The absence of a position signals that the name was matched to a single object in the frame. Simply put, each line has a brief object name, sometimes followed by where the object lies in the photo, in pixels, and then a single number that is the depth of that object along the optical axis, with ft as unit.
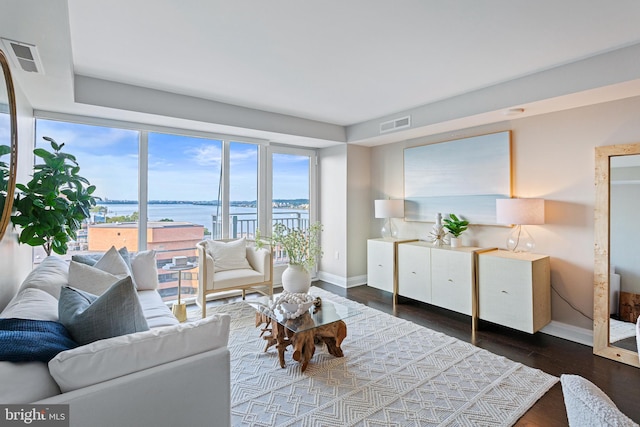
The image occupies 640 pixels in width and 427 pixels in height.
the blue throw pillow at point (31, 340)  3.50
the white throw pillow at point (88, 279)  7.86
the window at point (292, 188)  16.58
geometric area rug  6.40
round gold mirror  5.99
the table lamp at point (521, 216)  10.18
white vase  9.92
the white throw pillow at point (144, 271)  10.33
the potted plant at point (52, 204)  7.21
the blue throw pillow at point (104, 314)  4.50
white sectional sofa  3.57
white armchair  11.72
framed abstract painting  11.93
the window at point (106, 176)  11.57
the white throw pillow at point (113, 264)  9.16
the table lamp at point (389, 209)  15.01
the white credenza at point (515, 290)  9.73
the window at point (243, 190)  15.16
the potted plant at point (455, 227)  12.55
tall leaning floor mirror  8.65
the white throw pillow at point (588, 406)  2.18
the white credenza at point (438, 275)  11.32
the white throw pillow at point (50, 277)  6.58
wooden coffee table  8.12
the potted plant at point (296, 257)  9.95
